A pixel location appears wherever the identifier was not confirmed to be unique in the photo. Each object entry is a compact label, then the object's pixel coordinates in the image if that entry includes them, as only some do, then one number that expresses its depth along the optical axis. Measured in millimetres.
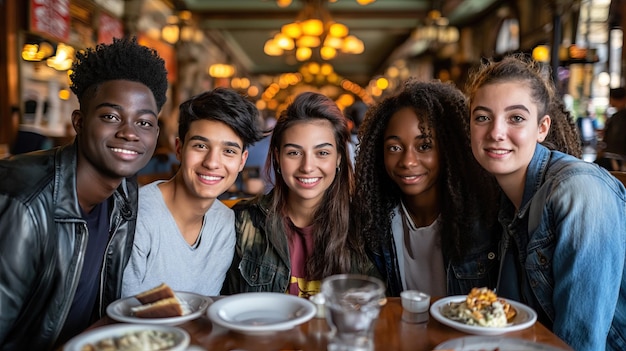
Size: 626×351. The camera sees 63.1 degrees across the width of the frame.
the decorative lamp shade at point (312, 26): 8320
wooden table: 1370
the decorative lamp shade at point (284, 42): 9336
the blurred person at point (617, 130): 5605
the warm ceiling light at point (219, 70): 13354
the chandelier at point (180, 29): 9273
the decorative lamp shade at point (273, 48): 9931
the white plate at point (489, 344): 1290
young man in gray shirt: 2104
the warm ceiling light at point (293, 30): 8531
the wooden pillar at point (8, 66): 5496
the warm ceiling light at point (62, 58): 6199
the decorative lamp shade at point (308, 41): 8750
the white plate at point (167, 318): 1441
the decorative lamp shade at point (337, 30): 8758
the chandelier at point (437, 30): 10472
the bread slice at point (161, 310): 1482
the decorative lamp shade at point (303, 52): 9977
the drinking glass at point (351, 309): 1153
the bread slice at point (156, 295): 1522
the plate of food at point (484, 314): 1421
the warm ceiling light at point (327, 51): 9861
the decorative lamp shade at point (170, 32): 9219
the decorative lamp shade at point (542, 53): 8109
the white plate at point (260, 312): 1387
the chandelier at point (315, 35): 8477
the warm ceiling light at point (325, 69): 14562
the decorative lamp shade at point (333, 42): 9211
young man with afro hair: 1621
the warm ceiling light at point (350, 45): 9711
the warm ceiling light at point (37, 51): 5766
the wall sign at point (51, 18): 5770
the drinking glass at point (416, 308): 1567
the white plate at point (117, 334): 1225
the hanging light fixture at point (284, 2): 8422
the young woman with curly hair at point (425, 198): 2238
